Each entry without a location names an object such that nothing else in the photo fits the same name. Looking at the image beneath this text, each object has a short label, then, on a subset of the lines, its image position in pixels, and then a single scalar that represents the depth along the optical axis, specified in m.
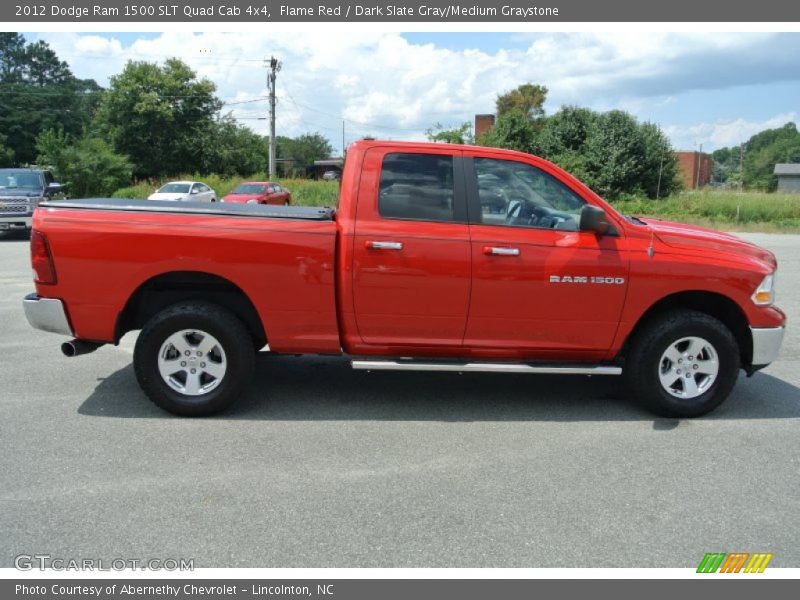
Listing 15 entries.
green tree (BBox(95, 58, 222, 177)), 54.62
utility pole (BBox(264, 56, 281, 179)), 41.03
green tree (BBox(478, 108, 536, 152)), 39.91
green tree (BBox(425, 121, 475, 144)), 42.73
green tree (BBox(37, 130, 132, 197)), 32.81
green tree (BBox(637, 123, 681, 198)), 37.88
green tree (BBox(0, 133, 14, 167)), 60.03
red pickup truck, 4.71
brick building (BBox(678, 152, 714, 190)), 68.21
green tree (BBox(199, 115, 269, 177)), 58.19
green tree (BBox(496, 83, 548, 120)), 61.03
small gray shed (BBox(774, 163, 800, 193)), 72.06
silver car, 28.14
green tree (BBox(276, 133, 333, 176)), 94.44
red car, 27.98
